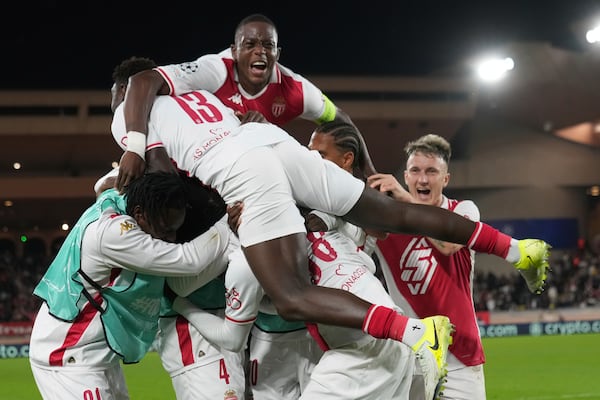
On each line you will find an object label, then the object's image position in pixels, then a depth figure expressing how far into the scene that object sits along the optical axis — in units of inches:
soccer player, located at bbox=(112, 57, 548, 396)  299.0
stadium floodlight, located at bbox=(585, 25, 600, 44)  1755.0
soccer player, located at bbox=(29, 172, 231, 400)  325.1
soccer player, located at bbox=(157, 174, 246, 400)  346.3
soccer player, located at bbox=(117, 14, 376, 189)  388.2
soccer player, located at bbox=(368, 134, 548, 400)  416.2
